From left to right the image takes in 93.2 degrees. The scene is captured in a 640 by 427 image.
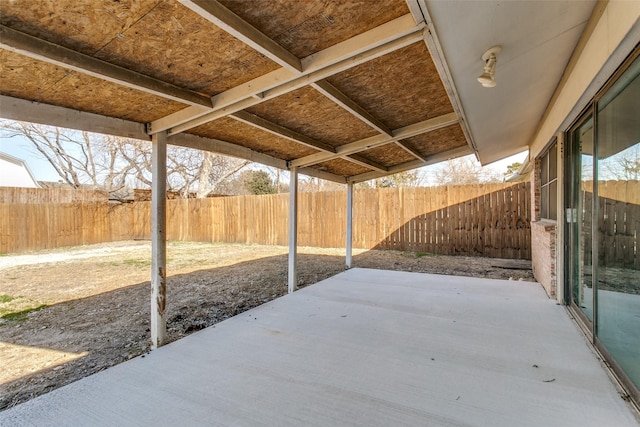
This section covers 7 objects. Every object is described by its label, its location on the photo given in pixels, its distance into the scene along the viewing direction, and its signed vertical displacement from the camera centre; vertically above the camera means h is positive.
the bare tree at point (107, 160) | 15.57 +3.13
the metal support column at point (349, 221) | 6.29 -0.15
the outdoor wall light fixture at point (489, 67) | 2.09 +1.04
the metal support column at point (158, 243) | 2.68 -0.25
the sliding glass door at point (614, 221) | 1.76 -0.06
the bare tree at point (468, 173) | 18.50 +2.47
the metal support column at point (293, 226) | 4.46 -0.18
